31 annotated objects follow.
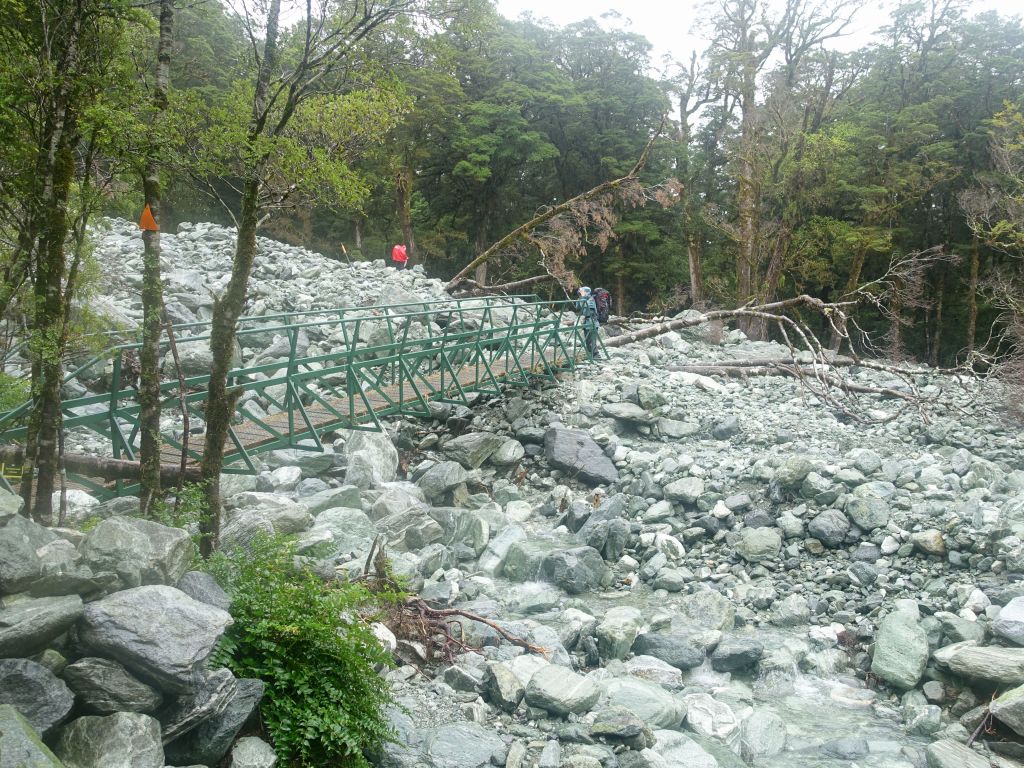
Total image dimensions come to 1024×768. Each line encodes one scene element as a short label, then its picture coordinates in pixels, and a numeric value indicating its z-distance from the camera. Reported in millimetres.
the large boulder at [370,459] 8922
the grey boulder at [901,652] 5523
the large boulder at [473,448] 10406
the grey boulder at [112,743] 2873
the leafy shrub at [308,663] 3553
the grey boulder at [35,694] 2801
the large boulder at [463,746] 4078
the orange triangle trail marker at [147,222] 4625
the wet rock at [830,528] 7555
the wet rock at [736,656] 5789
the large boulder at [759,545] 7605
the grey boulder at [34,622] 2842
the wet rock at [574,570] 7086
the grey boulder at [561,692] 4637
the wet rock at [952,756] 4535
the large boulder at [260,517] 5613
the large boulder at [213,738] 3264
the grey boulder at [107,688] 3002
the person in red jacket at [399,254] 17062
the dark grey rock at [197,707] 3170
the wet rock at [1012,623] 5477
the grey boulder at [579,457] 9891
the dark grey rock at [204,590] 3680
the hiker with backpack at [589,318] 13547
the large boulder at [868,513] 7590
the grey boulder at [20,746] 2426
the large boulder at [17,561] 3027
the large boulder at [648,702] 4784
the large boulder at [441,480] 9180
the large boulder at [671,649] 5766
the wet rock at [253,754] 3381
